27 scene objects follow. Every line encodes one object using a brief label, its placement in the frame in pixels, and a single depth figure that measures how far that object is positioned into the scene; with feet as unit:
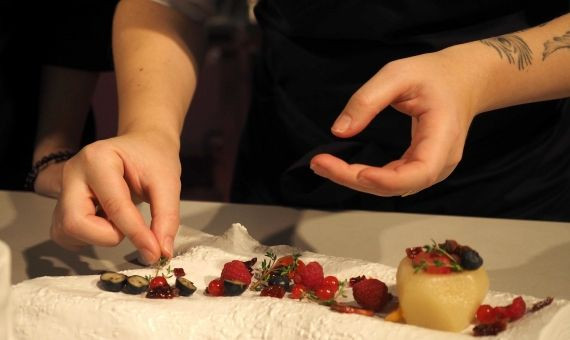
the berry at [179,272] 2.66
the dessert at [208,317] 2.37
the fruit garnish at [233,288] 2.58
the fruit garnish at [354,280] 2.60
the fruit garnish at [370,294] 2.50
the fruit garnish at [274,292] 2.57
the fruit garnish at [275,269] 2.63
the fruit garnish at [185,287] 2.59
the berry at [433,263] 2.41
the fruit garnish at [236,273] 2.61
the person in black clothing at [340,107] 2.68
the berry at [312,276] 2.60
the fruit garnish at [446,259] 2.41
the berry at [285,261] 2.67
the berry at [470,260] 2.41
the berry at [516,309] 2.43
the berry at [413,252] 2.47
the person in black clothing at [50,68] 3.70
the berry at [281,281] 2.60
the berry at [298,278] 2.62
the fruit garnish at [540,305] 2.44
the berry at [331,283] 2.59
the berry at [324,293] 2.56
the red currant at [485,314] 2.43
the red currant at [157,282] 2.58
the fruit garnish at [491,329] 2.37
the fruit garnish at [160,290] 2.56
